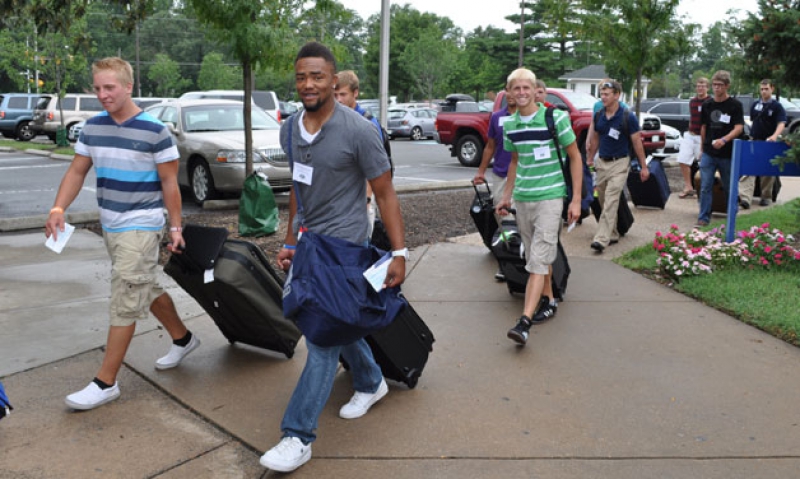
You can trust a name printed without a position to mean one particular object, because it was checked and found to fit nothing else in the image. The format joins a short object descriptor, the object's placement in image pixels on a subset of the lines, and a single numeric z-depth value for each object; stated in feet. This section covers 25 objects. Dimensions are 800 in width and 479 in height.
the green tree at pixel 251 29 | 29.27
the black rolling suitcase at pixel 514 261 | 20.44
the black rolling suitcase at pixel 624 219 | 28.81
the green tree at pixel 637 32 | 49.83
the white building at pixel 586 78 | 213.05
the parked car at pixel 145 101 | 80.89
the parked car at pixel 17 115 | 97.40
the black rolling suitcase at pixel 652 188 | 34.77
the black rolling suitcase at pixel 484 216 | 23.75
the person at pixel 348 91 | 18.49
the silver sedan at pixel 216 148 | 37.24
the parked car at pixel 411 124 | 107.55
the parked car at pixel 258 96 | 76.07
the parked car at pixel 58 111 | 90.79
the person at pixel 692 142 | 37.63
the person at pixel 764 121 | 34.19
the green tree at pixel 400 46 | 212.23
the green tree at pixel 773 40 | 23.04
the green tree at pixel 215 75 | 239.09
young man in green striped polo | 17.87
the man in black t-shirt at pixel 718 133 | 30.58
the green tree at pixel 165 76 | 242.99
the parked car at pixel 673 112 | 95.66
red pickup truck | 56.34
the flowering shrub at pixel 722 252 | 23.13
